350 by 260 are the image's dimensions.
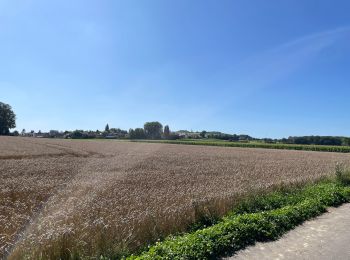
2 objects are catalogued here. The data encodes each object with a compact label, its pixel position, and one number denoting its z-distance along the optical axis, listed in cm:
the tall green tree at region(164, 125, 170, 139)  13912
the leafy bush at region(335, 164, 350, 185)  1908
